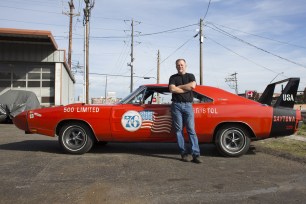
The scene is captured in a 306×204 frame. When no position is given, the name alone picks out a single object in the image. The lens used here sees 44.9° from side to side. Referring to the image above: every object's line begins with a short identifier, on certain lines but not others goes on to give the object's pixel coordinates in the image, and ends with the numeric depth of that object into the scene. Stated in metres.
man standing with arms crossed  6.62
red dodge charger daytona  7.05
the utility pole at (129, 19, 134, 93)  47.10
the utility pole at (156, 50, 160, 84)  53.28
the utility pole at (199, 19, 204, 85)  30.63
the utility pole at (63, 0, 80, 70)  39.58
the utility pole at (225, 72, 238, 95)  87.60
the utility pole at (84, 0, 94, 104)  28.52
